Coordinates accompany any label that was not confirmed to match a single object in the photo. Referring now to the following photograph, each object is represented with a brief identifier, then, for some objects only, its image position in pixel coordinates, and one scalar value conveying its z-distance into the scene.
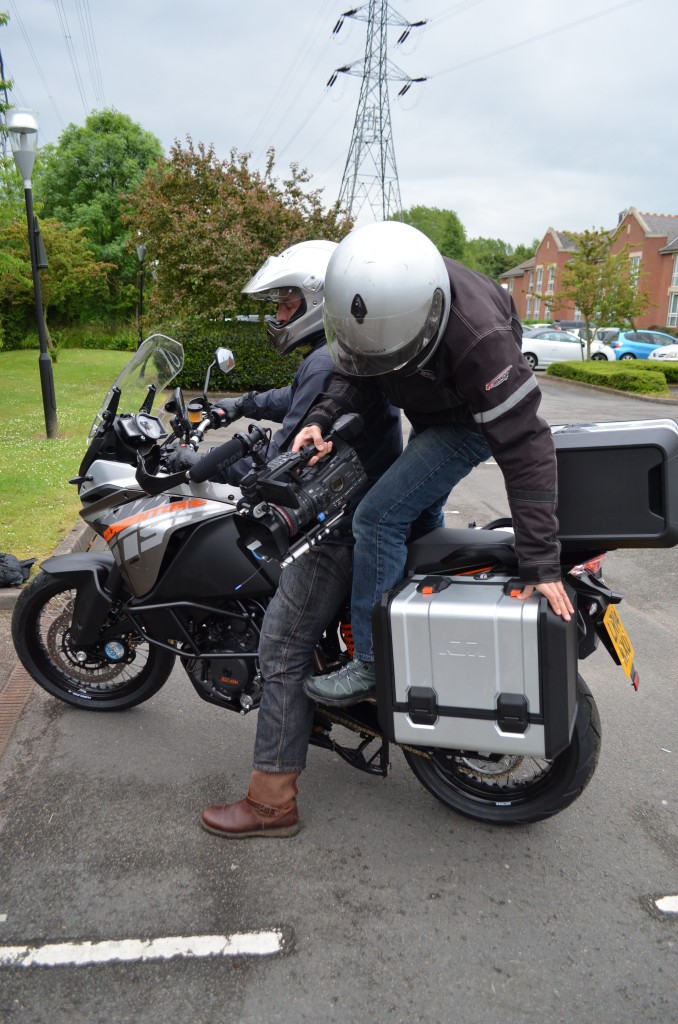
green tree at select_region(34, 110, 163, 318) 44.81
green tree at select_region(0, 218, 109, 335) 28.45
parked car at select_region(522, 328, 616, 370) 28.80
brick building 51.22
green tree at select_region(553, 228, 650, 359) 25.31
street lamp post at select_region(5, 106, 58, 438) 10.62
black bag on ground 5.09
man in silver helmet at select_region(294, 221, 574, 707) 2.23
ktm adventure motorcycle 2.35
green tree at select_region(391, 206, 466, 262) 97.24
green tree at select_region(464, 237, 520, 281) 86.82
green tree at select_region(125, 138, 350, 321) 17.39
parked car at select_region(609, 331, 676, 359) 31.05
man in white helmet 2.81
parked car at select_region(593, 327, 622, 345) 30.86
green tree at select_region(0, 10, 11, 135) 12.55
